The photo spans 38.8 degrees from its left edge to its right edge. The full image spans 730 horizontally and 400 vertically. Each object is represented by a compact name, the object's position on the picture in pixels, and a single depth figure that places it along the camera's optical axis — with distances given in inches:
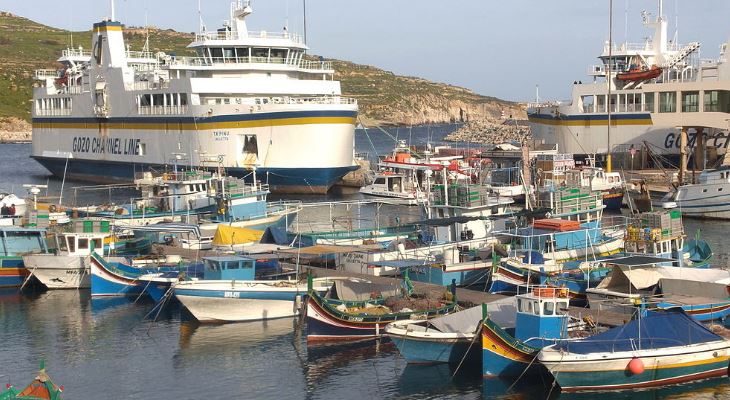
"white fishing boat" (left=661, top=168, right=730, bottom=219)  2090.3
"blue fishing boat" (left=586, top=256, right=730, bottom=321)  1143.0
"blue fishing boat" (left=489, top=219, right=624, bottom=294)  1323.8
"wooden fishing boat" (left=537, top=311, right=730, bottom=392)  968.9
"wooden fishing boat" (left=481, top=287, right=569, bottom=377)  1008.2
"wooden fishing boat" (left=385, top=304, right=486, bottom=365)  1070.4
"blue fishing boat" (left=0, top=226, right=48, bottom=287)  1628.9
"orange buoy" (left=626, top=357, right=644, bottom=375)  964.0
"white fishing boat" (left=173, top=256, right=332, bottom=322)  1289.4
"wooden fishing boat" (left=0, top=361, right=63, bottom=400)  854.5
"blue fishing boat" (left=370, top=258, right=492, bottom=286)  1379.2
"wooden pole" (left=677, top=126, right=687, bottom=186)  2384.4
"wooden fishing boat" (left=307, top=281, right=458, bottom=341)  1170.0
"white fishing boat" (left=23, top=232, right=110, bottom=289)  1555.1
